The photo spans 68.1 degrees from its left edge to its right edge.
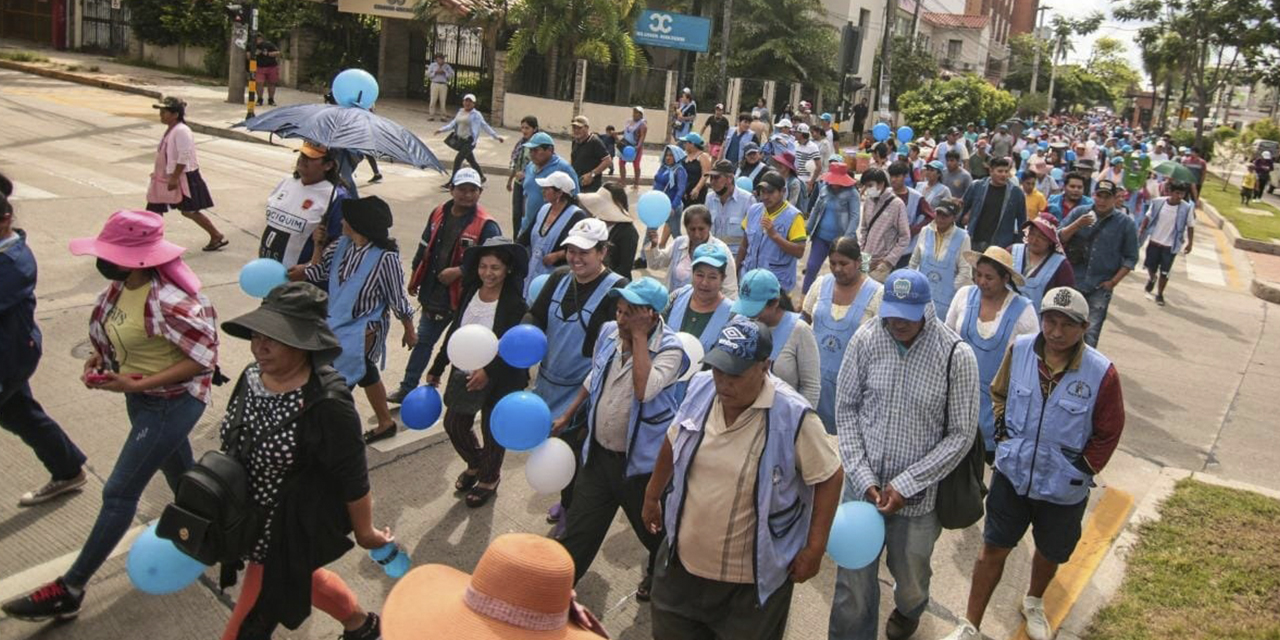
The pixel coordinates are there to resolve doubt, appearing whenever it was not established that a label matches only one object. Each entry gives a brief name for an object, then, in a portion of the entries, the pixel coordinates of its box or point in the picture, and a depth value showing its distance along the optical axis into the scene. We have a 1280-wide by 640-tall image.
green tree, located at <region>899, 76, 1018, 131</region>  31.55
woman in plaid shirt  3.92
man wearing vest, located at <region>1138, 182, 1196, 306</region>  12.73
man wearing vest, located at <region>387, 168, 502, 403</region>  6.14
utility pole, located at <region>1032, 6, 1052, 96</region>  59.16
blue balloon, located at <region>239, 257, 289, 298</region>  5.57
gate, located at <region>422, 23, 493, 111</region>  28.20
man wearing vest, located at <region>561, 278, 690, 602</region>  4.00
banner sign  27.77
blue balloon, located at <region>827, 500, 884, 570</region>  3.66
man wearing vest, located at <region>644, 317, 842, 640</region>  3.19
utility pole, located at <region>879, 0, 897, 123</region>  20.11
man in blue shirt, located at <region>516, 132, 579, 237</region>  8.34
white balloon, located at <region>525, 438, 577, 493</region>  4.35
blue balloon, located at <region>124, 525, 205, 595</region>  3.20
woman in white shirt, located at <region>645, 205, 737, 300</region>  6.25
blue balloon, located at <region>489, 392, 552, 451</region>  4.33
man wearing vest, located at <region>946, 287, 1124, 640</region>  4.10
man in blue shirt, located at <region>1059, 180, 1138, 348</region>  8.32
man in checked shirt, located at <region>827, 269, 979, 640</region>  3.92
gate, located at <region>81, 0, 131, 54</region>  33.59
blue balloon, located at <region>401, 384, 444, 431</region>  5.07
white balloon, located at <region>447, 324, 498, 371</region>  4.79
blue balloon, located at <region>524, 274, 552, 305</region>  5.43
